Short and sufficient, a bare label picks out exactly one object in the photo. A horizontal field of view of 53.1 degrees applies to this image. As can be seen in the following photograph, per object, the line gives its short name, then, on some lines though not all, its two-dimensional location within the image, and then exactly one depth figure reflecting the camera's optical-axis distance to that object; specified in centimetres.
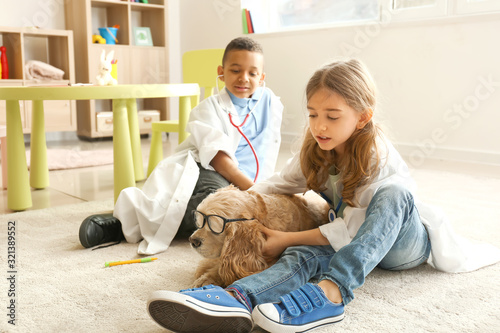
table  174
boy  151
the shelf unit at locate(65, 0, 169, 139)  400
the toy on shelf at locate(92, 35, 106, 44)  404
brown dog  106
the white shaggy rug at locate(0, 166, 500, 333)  98
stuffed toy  212
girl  90
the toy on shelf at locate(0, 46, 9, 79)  357
